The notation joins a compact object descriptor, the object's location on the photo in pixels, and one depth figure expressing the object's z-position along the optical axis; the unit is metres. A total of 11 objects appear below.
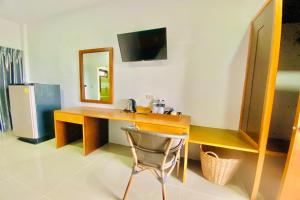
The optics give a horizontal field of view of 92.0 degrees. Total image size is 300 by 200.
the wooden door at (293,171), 1.21
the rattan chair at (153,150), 1.25
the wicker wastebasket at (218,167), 1.65
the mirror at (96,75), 2.61
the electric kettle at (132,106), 2.38
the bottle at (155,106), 2.20
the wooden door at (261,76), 1.24
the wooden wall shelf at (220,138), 1.53
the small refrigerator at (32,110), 2.55
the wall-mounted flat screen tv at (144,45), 2.04
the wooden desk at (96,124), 1.76
